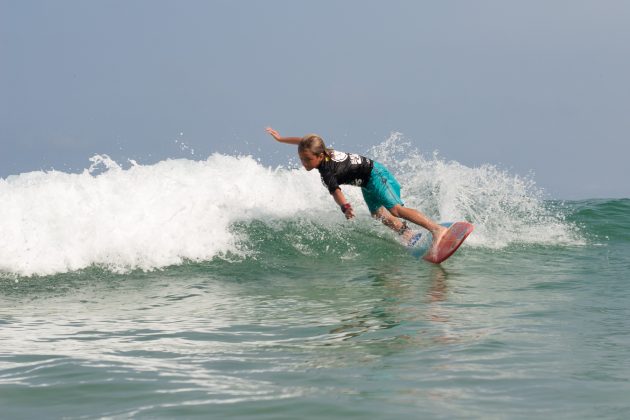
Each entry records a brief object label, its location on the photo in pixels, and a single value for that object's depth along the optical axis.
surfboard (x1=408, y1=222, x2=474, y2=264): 18.97
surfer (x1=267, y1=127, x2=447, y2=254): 18.86
